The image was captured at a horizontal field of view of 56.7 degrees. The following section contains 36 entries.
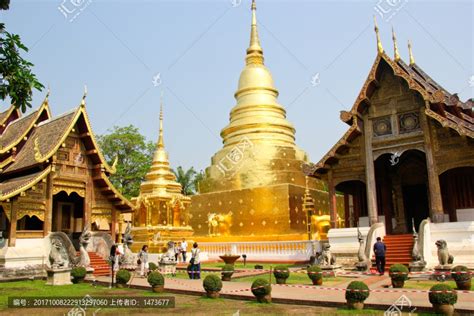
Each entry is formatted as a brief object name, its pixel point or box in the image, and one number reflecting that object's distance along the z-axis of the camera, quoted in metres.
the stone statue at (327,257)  14.57
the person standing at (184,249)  22.31
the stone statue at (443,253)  12.79
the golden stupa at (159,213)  26.67
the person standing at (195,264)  14.60
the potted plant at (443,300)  7.57
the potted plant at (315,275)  12.13
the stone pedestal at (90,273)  14.56
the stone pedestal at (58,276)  13.44
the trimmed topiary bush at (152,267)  16.12
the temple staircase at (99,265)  16.30
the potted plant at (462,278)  10.58
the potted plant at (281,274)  12.65
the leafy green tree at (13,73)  7.53
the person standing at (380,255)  14.37
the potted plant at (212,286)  10.04
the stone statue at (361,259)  15.73
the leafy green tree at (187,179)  49.00
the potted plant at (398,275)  11.18
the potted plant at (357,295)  8.31
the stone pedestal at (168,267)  16.47
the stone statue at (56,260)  13.61
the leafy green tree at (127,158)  39.09
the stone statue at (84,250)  15.09
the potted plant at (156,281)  11.20
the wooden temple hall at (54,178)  16.19
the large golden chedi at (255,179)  26.17
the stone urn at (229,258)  19.70
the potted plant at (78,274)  13.95
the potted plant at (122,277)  12.52
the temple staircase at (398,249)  15.73
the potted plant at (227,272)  13.73
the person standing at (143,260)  15.29
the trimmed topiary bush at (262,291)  9.38
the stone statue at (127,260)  16.50
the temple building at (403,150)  16.50
